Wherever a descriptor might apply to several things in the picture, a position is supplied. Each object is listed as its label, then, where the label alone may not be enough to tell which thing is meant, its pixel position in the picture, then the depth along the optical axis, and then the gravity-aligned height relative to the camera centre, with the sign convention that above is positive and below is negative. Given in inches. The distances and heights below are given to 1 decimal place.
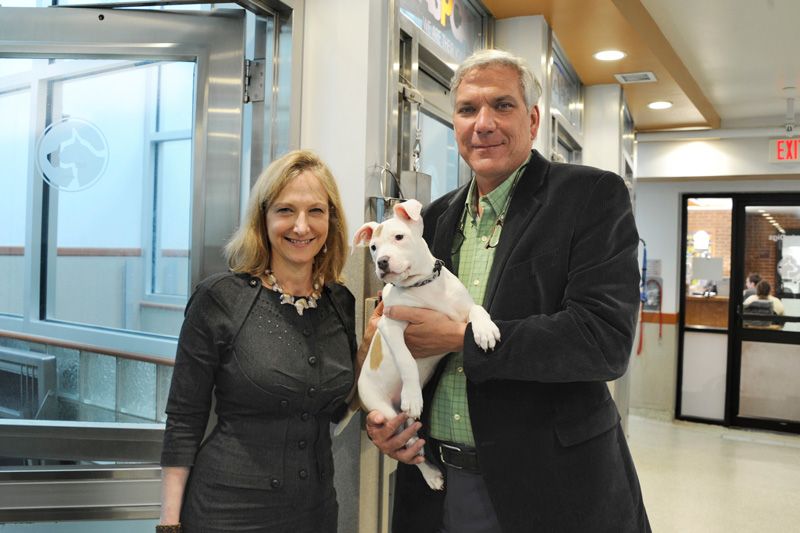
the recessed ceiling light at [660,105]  214.8 +55.3
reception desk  280.5 -15.9
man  50.8 -5.9
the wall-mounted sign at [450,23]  100.1 +41.9
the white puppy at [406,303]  52.3 -3.3
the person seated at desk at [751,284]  275.7 -3.6
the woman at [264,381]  58.1 -10.8
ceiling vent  179.8 +53.8
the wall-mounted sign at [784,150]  244.4 +46.9
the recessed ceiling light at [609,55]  161.6 +53.7
